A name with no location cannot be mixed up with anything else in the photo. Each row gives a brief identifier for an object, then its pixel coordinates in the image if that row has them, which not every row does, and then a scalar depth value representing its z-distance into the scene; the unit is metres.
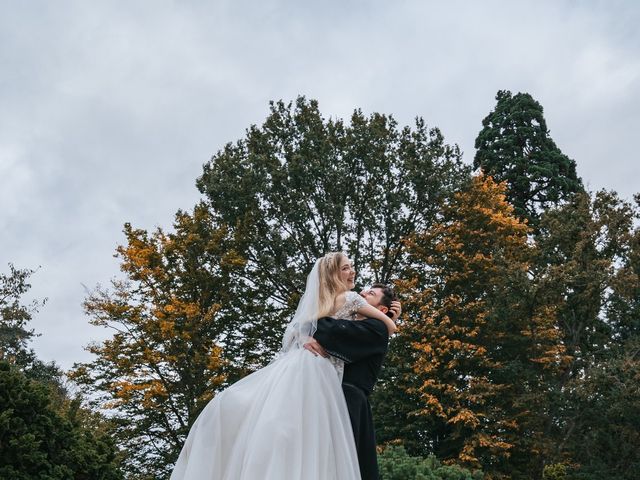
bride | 3.69
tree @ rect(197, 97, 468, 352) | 22.52
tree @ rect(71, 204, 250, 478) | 19.88
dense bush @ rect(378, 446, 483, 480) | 8.16
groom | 4.12
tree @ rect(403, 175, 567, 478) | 19.83
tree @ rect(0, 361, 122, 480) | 4.30
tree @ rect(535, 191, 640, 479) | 19.23
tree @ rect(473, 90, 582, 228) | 27.59
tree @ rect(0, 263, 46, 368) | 26.59
